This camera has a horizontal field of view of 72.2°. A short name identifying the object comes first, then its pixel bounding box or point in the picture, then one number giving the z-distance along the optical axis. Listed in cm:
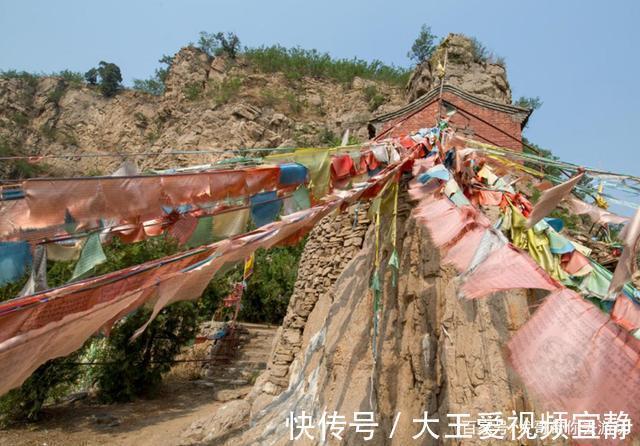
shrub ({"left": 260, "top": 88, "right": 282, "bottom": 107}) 3127
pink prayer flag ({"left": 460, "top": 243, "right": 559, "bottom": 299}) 229
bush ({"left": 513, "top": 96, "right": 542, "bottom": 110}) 2817
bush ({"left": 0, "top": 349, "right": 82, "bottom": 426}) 1002
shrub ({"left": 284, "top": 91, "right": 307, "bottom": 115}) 3162
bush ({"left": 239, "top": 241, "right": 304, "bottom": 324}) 1983
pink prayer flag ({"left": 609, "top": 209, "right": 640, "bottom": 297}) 225
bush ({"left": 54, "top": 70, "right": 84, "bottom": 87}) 4031
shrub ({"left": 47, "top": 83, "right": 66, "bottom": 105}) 3916
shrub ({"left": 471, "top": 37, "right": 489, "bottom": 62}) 1460
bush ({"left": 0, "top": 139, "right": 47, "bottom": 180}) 3241
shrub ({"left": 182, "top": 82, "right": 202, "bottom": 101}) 3272
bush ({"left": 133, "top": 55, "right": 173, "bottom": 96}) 4109
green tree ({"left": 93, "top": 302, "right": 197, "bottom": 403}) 1209
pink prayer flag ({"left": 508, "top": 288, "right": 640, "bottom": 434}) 193
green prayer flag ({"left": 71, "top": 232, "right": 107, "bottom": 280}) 324
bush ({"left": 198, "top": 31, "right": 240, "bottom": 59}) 3612
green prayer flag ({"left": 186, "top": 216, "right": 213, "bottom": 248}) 386
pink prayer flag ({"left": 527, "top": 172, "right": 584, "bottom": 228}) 266
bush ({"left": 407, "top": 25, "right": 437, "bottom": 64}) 3225
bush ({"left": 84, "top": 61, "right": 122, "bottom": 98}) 3994
